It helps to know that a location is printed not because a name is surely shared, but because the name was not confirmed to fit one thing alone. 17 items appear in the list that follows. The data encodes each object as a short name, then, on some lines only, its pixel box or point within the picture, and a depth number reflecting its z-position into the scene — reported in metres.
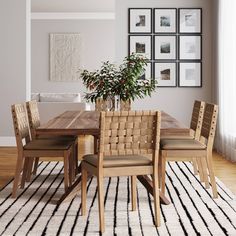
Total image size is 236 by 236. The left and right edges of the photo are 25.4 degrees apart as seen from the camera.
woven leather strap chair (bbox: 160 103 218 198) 4.50
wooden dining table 4.01
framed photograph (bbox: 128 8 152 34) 7.89
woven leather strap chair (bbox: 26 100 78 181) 5.17
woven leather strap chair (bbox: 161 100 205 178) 5.12
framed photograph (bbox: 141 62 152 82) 7.96
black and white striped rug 3.54
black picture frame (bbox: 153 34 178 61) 7.91
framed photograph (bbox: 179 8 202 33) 7.88
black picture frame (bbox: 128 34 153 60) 7.91
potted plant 4.72
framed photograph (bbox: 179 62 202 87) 7.92
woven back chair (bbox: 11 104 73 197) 4.49
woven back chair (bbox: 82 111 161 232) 3.46
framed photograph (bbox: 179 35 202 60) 7.89
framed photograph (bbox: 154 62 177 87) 7.95
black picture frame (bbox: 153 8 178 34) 7.90
